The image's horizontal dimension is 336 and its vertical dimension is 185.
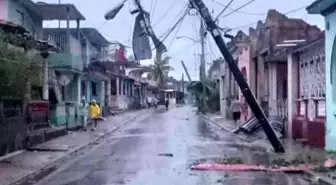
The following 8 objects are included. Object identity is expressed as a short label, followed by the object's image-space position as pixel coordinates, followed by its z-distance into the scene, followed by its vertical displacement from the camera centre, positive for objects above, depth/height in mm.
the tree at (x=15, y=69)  16891 +1007
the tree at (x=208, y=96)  68438 +640
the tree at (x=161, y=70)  116938 +6193
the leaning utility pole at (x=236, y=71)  21781 +1079
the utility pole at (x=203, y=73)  68375 +3423
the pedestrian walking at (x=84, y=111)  35238 -516
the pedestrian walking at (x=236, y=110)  41812 -626
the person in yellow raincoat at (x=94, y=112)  34866 -574
